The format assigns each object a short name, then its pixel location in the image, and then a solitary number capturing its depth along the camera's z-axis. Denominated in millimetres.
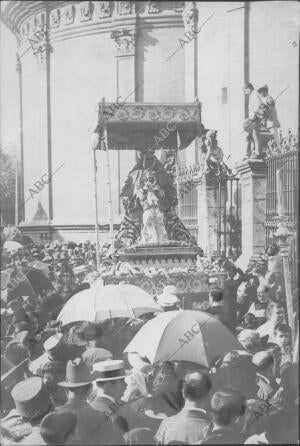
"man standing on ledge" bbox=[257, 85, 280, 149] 11664
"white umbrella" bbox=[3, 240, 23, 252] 10336
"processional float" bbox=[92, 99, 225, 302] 11234
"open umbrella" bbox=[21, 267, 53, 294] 7598
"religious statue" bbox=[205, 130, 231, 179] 13617
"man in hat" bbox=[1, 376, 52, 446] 4148
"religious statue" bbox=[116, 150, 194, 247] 12250
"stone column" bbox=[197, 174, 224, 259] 14248
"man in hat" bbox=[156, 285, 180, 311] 6906
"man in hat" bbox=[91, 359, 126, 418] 4074
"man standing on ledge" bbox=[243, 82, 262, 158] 11508
